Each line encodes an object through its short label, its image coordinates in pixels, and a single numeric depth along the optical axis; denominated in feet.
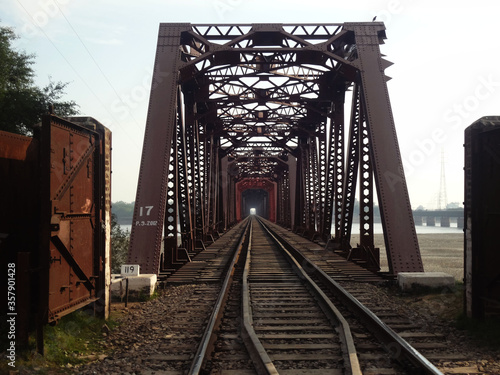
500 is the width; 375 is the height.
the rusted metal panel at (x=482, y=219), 19.01
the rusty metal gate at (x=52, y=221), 15.79
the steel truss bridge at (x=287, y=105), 32.35
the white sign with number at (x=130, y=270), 28.14
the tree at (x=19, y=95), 63.93
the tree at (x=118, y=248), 95.91
